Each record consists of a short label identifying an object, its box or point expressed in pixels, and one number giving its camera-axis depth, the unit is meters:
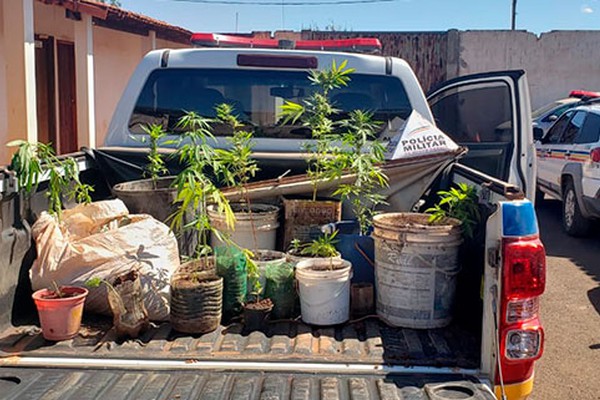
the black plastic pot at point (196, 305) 2.91
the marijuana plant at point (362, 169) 3.56
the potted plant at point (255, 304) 3.00
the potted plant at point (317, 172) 3.70
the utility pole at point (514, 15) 32.91
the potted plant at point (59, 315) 2.77
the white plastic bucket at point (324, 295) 3.05
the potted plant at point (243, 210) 3.53
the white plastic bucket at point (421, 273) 2.99
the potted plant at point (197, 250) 2.91
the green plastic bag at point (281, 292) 3.19
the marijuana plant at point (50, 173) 3.07
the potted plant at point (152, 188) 3.61
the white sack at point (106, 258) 3.06
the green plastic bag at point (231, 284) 3.14
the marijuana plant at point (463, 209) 3.10
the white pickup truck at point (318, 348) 2.45
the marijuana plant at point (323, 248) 3.28
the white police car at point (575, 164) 8.55
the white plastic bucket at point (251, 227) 3.57
